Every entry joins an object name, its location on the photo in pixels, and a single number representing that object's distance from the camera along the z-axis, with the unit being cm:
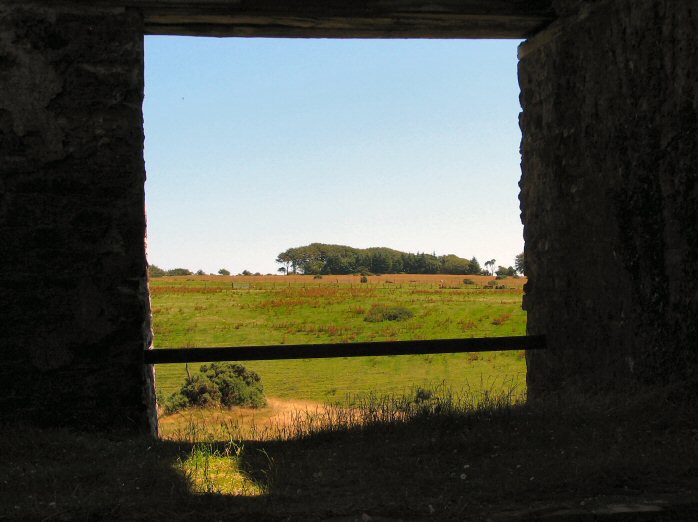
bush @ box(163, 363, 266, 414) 1281
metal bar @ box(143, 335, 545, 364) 530
